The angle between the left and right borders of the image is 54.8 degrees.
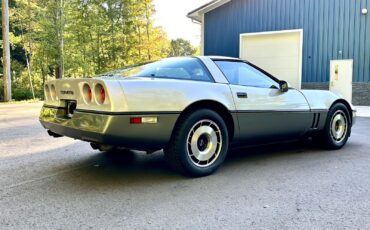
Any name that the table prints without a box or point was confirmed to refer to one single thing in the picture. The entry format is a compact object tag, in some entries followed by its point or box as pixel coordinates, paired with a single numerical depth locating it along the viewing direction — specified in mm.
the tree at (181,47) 54656
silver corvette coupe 3170
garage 13617
